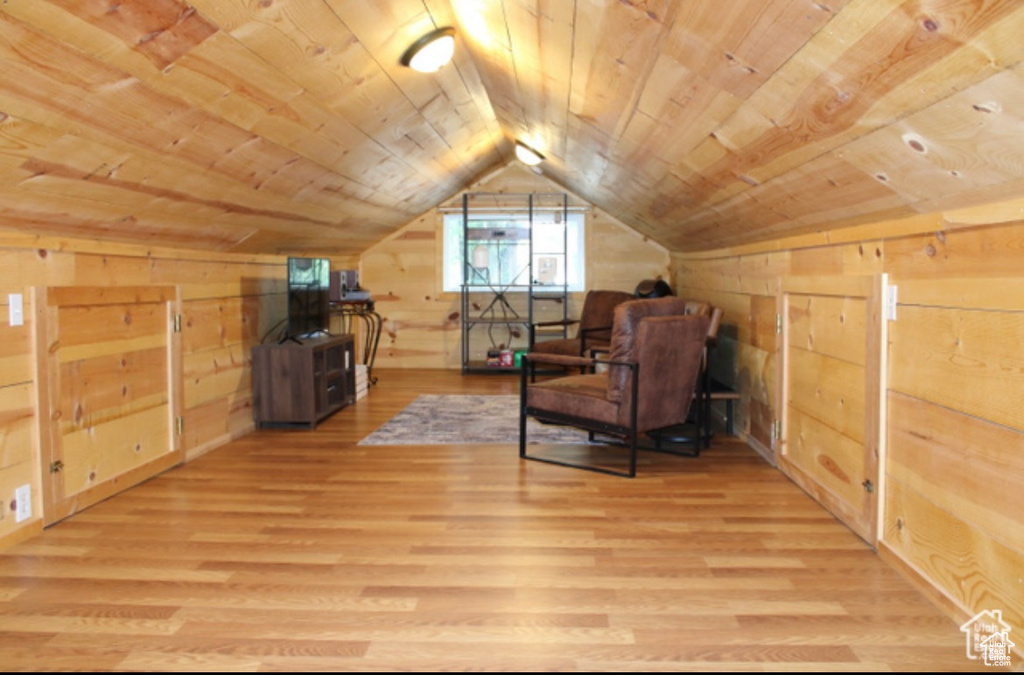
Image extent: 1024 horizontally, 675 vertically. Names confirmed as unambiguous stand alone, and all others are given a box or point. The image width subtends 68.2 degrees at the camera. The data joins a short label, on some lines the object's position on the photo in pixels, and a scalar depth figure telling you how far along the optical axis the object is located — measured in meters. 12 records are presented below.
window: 7.94
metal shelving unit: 7.91
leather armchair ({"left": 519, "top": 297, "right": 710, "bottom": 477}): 3.82
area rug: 4.68
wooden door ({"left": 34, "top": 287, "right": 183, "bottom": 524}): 3.12
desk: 7.22
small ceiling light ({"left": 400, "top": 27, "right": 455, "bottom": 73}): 3.27
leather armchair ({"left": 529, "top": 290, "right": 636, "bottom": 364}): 6.41
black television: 5.02
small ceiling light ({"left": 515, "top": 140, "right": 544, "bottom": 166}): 6.20
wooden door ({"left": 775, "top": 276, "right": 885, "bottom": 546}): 2.76
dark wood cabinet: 5.03
